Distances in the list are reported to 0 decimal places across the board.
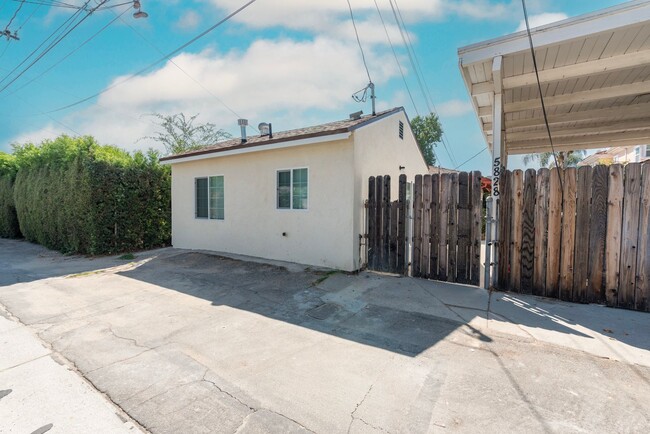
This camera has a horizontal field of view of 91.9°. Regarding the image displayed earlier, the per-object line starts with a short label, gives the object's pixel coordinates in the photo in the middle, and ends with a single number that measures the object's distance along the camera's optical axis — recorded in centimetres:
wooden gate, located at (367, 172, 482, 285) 564
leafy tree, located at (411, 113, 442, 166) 3120
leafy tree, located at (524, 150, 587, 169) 2967
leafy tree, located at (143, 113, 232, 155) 2159
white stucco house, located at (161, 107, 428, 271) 683
